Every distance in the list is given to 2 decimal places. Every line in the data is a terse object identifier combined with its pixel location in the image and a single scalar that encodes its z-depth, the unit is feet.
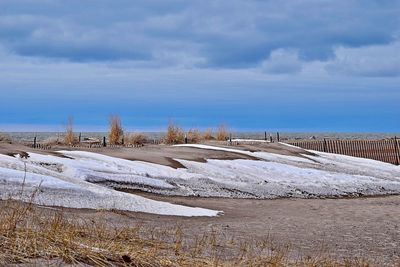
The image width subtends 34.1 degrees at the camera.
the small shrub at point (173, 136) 130.31
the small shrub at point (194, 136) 133.22
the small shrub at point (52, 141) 119.53
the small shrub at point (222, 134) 145.38
